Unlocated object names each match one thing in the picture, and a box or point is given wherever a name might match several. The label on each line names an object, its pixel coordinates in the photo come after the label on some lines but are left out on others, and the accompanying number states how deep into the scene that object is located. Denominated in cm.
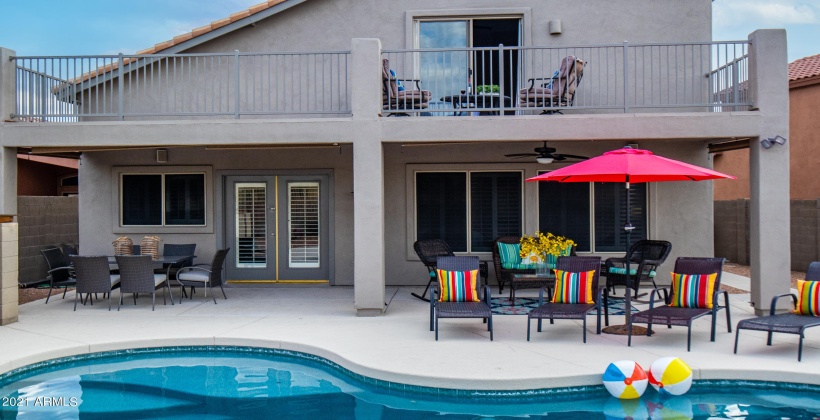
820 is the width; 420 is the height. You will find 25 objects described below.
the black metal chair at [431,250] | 1111
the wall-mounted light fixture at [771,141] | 926
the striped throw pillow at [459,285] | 853
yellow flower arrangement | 1034
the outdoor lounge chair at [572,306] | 759
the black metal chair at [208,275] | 1055
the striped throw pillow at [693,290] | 786
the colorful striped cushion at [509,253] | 1170
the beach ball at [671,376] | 608
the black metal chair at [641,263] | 1048
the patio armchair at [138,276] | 998
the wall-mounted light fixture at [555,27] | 1219
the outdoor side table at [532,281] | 995
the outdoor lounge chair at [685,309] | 739
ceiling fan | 1123
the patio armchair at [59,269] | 1095
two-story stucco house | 1220
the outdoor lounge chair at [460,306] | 775
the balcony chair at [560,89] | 1009
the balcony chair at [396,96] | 1016
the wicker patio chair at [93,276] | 999
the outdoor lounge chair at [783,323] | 678
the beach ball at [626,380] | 602
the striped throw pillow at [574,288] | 816
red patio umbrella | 766
